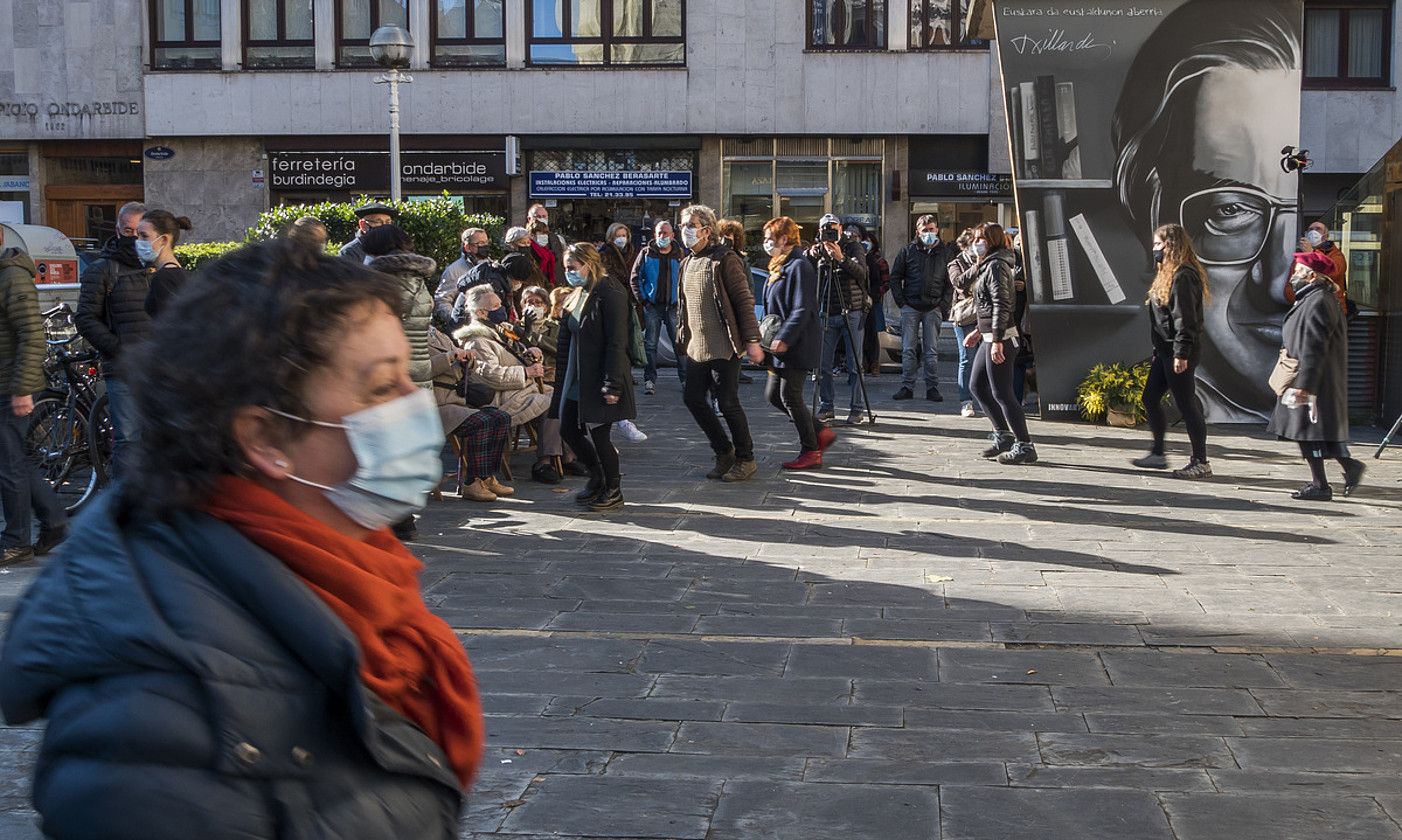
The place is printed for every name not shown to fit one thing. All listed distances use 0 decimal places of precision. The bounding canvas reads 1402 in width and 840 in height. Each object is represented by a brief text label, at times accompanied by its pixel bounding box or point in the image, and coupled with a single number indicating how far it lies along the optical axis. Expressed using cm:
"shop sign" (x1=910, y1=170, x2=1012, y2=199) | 2925
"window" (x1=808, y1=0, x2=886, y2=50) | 2900
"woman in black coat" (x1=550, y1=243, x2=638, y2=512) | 969
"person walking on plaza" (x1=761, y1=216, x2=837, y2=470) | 1137
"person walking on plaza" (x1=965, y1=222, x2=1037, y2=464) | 1158
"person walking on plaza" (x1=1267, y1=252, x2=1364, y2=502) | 1022
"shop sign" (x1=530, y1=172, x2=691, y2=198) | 2961
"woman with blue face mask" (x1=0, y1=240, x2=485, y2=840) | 164
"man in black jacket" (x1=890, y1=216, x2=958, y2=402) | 1629
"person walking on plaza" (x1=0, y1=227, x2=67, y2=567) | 817
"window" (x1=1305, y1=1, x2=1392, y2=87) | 2894
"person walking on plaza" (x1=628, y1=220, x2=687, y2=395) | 1738
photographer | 1420
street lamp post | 1730
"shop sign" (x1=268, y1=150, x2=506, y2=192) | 2967
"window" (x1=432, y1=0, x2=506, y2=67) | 2967
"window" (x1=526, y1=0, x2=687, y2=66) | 2942
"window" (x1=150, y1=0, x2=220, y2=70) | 3009
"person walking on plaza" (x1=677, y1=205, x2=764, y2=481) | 1079
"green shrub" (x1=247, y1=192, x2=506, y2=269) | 1433
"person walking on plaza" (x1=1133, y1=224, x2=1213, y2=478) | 1108
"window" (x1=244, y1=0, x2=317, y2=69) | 3000
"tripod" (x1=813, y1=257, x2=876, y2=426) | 1415
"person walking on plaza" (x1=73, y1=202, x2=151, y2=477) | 865
